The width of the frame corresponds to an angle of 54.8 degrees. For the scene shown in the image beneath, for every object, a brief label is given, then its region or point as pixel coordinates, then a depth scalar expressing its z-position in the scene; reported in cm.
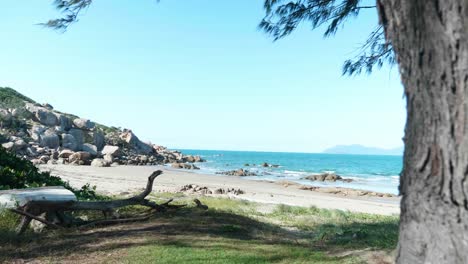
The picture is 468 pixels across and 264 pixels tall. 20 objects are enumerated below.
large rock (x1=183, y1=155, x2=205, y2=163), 6940
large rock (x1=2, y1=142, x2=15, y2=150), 3534
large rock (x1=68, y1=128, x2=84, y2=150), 4955
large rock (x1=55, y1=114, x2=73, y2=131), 5194
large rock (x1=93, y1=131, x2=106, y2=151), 5141
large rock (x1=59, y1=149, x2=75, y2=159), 4001
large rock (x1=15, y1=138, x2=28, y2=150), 3796
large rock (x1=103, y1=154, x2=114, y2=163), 4295
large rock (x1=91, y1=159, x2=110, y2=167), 3852
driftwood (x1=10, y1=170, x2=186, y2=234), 761
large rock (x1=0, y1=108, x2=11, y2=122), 4530
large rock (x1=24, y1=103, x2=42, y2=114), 5248
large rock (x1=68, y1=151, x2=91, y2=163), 3922
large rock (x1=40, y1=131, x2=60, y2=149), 4494
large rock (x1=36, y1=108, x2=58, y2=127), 5103
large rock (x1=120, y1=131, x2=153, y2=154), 5909
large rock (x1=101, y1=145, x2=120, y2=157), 4725
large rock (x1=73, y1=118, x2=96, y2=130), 5513
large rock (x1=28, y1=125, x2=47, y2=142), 4502
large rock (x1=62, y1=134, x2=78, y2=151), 4709
